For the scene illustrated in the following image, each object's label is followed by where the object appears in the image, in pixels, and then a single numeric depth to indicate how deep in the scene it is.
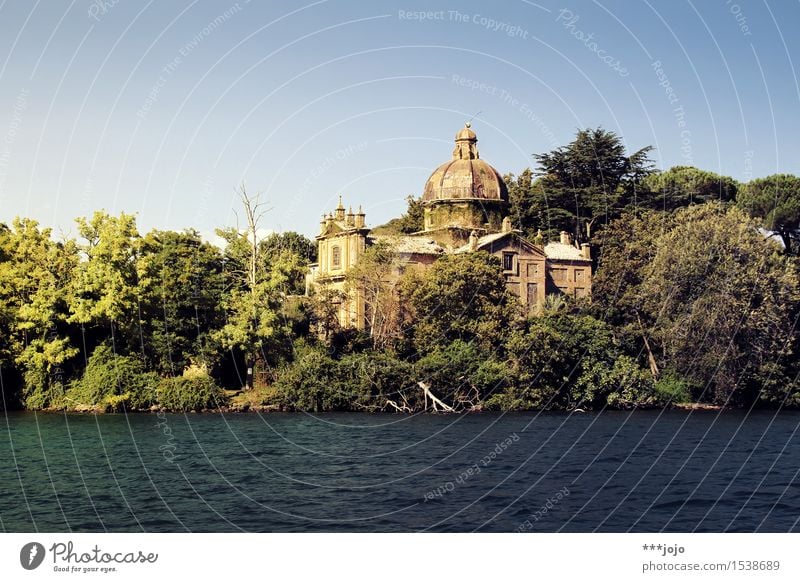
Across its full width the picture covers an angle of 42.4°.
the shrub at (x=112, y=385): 53.88
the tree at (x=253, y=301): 57.66
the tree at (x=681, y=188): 82.81
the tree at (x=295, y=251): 62.53
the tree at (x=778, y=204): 80.50
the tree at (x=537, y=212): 84.75
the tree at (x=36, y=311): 53.97
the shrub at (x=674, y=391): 59.22
